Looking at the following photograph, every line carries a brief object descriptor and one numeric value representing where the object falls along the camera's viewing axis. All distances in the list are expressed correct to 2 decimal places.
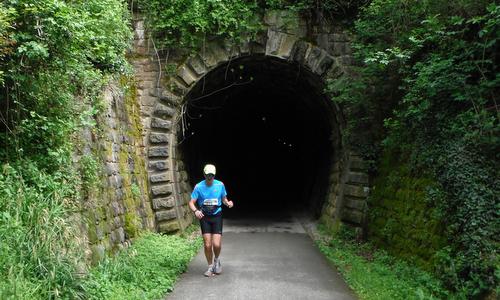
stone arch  9.81
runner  6.65
